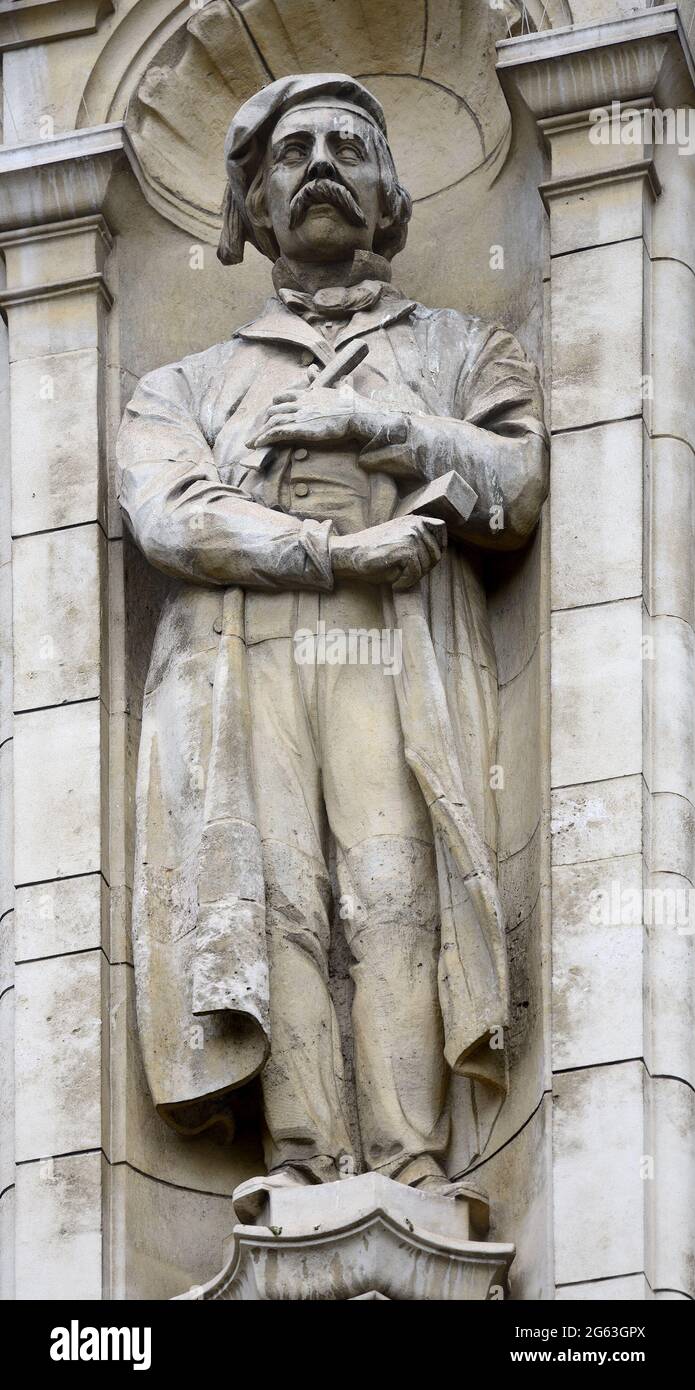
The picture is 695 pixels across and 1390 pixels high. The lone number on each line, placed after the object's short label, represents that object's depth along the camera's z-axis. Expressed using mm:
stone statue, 11617
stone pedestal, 11094
